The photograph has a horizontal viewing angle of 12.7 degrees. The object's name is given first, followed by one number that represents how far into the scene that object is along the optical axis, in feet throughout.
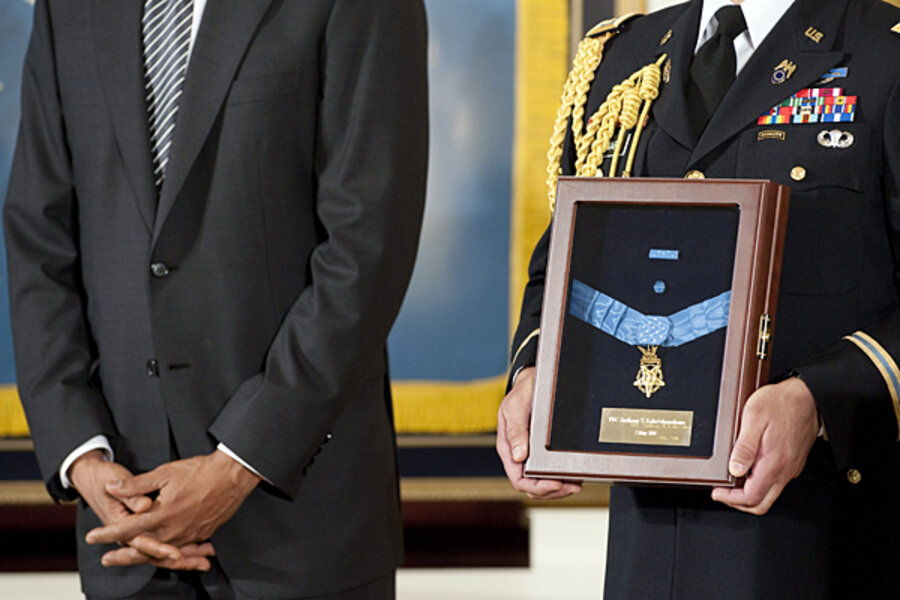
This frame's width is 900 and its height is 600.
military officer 14.55
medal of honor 14.56
